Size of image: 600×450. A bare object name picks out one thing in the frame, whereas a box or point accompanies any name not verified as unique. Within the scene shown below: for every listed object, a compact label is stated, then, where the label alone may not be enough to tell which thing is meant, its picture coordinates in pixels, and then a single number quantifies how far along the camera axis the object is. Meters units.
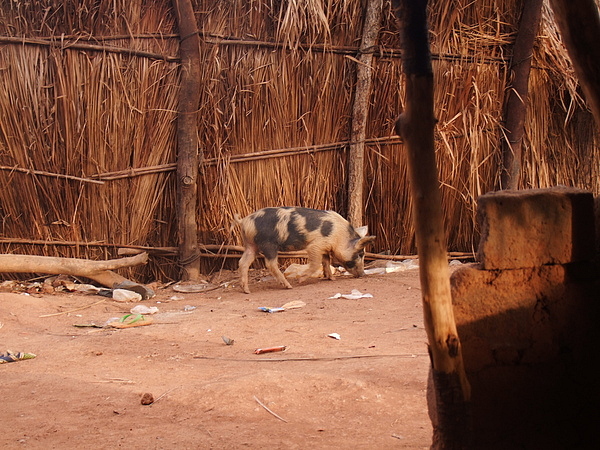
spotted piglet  7.75
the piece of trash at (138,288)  7.46
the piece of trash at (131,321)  5.82
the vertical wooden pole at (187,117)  8.22
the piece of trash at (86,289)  7.69
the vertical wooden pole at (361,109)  8.40
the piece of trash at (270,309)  6.34
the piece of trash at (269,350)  4.88
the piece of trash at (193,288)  7.90
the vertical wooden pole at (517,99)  8.66
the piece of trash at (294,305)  6.47
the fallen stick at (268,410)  3.49
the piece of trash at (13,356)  4.59
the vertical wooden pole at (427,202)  2.20
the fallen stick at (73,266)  7.22
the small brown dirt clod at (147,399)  3.70
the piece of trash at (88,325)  5.90
